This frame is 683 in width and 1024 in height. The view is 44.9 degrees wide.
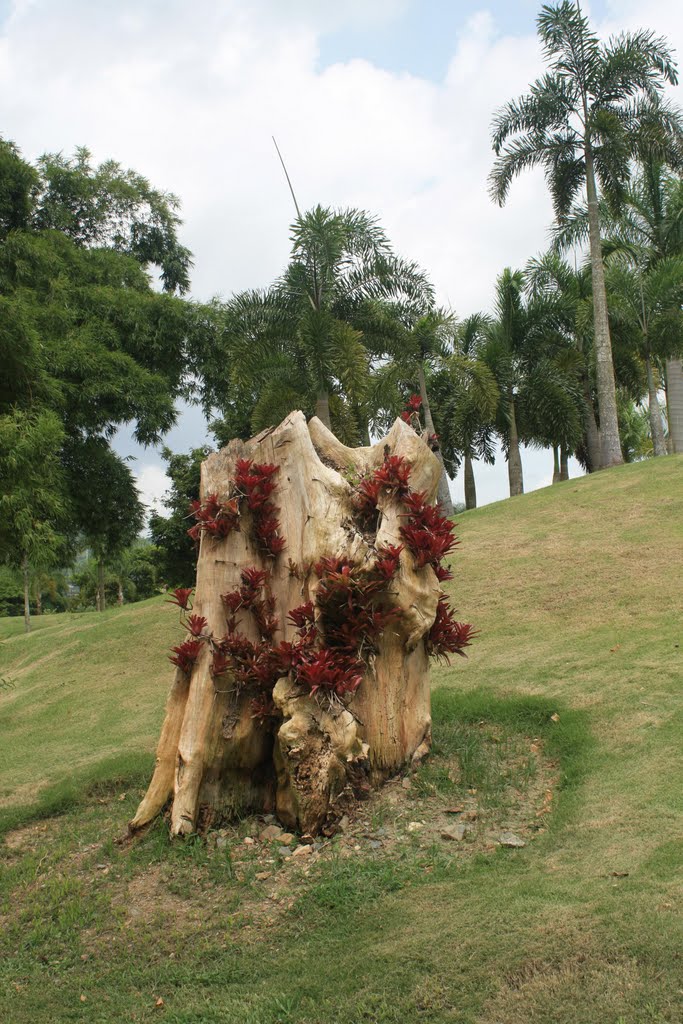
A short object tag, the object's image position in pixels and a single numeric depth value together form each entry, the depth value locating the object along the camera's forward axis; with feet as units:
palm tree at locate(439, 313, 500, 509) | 79.56
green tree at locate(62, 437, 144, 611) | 64.08
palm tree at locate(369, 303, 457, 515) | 74.89
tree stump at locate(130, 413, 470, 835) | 18.40
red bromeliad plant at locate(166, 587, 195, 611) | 21.02
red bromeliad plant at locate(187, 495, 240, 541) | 21.20
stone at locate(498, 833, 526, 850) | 16.97
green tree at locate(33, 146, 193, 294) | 76.18
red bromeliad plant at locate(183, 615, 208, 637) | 20.26
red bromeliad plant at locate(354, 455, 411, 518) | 20.74
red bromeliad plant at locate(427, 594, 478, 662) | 21.36
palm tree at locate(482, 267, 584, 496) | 92.17
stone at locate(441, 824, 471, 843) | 17.44
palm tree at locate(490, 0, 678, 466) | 77.25
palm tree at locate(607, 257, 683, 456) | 80.33
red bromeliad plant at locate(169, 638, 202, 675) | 20.13
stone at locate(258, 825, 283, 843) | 18.37
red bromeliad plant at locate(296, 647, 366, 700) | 17.95
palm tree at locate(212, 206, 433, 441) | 66.64
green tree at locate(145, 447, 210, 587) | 63.41
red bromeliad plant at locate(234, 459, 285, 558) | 21.13
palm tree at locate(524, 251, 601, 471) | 96.84
